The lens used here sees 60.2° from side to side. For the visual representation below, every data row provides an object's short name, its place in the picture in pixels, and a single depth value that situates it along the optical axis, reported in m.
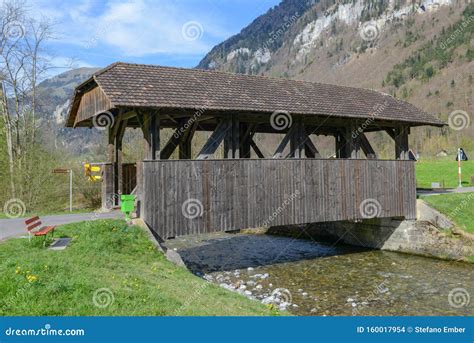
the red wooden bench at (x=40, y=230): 9.88
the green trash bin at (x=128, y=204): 11.78
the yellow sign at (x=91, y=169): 17.22
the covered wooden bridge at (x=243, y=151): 11.90
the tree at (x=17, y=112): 21.51
